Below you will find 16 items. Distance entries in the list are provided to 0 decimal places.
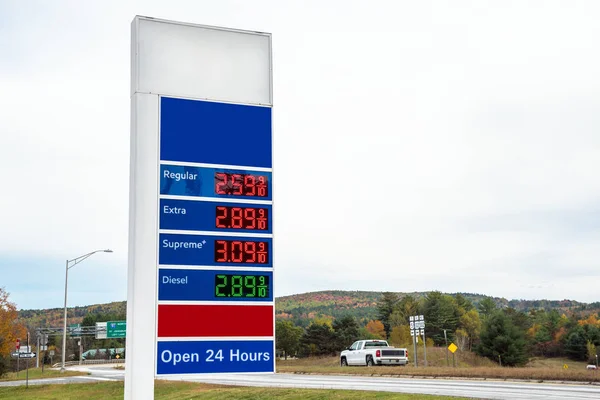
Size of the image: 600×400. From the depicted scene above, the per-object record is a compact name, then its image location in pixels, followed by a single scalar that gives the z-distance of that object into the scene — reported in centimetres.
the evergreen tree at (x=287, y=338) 9444
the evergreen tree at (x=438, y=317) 11681
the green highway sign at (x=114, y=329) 9450
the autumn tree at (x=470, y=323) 12431
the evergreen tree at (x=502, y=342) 7650
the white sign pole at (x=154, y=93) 1200
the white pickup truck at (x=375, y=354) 4150
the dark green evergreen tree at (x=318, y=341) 9150
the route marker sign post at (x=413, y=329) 4722
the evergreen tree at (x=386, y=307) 12638
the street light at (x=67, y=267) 4978
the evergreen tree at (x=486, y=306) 15012
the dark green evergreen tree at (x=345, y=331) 9206
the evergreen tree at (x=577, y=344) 10455
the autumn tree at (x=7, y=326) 5516
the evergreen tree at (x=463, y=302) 14475
